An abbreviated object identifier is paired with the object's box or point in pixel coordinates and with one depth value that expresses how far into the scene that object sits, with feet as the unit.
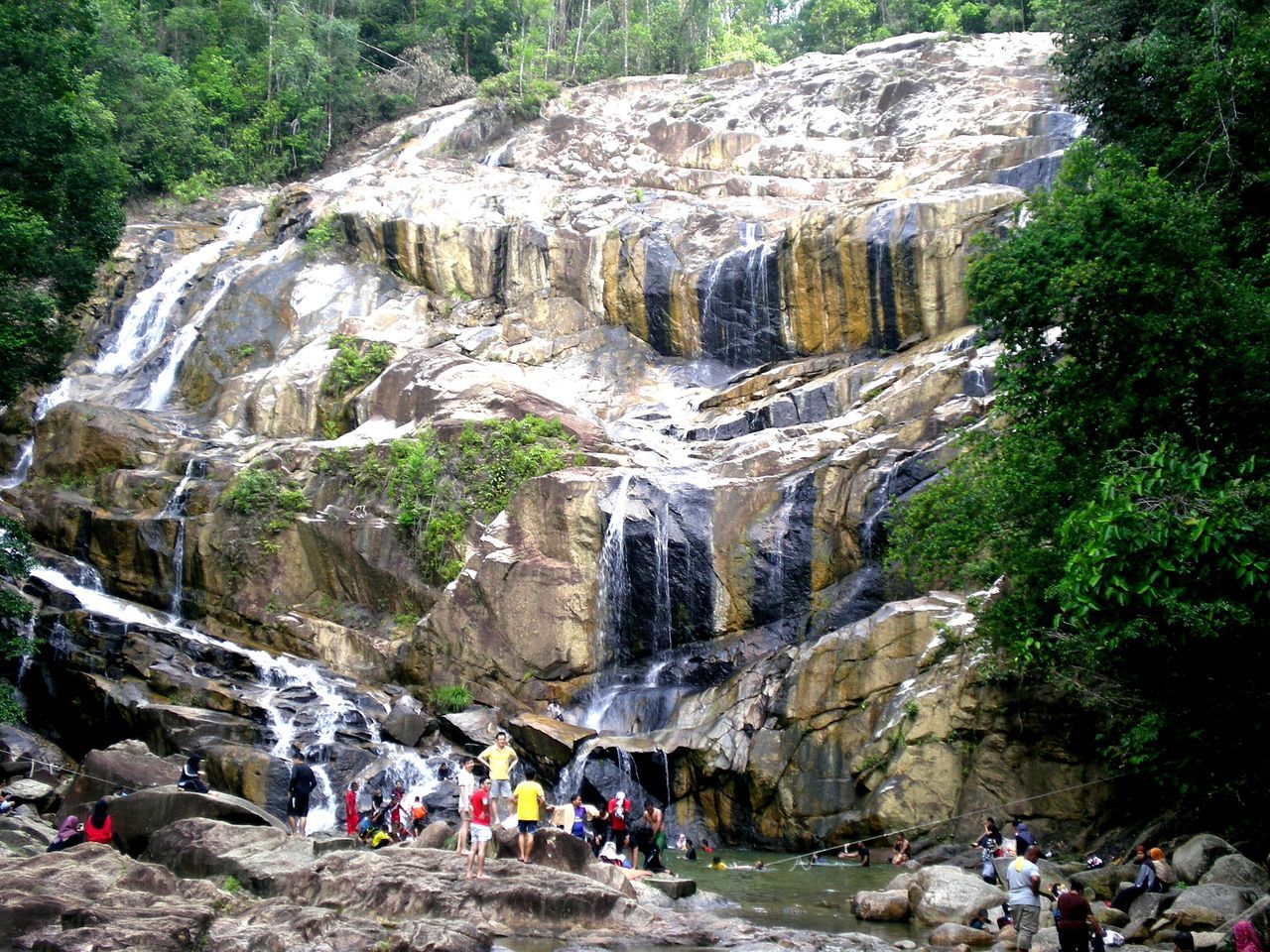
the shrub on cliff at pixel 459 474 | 88.84
